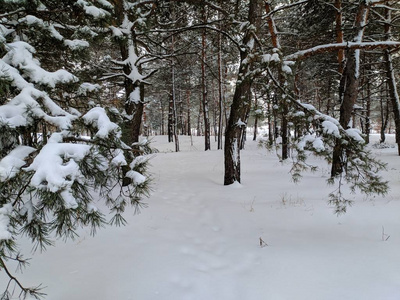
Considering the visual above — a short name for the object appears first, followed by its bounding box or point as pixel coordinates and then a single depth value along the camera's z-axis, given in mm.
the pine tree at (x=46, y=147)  1349
